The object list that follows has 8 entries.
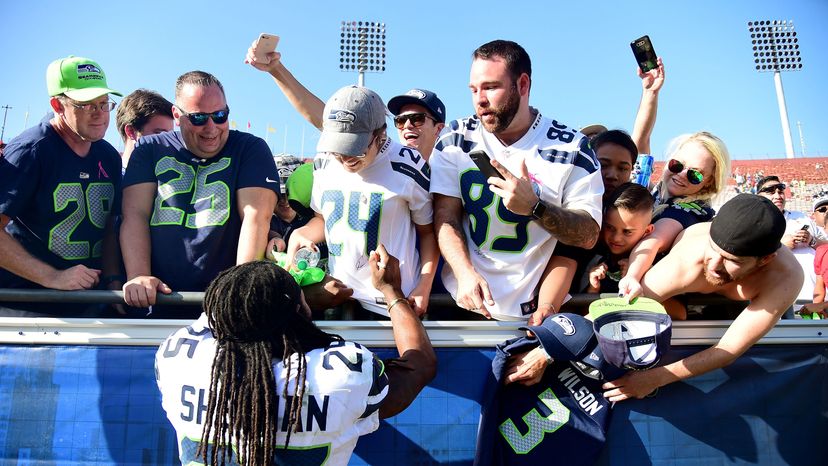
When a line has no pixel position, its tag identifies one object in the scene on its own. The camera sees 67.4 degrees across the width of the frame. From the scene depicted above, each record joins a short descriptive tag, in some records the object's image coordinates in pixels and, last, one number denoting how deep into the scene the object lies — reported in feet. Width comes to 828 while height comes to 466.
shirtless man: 8.87
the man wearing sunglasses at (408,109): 14.33
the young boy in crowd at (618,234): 10.67
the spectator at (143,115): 15.60
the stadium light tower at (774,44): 111.65
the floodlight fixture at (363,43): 93.25
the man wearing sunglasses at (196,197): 11.27
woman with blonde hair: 11.44
